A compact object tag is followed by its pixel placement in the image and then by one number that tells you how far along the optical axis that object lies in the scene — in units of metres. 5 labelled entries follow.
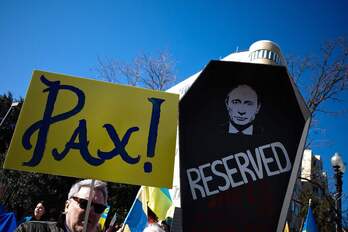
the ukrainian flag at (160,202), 4.29
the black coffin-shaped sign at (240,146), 1.75
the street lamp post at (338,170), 7.81
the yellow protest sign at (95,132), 2.03
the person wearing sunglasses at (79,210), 2.12
